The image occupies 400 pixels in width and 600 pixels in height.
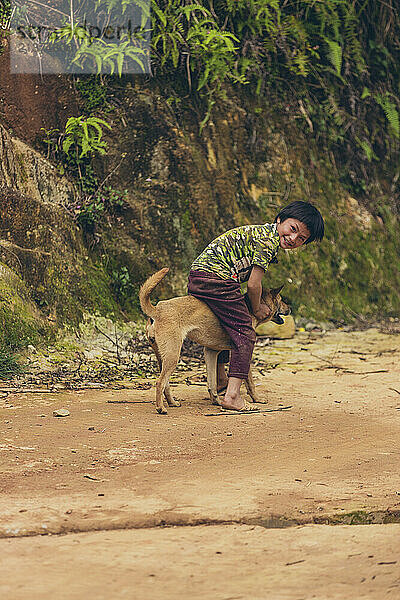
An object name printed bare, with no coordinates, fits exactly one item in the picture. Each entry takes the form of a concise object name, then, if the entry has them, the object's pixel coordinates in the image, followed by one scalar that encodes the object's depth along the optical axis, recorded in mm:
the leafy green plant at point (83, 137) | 18016
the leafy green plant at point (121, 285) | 17906
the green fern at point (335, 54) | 23594
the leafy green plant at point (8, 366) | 13259
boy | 12312
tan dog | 11719
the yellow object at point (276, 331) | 18984
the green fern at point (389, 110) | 25266
